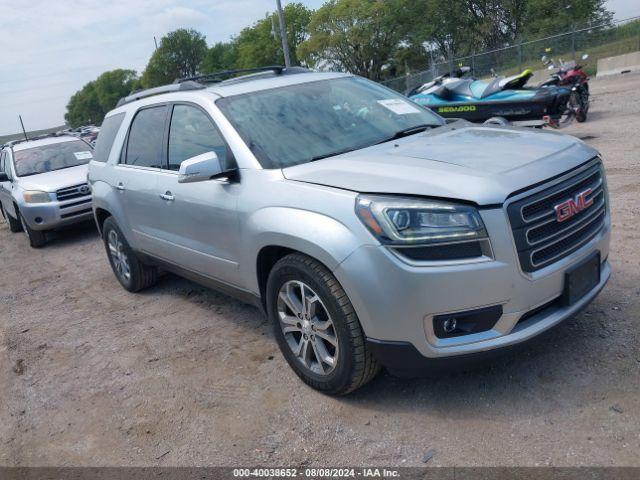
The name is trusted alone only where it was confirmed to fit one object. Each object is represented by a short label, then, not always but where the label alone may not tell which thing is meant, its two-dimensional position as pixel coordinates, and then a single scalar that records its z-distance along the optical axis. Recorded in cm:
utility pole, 2602
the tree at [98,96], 12950
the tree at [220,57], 9231
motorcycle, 1162
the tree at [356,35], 5516
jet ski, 969
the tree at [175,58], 10244
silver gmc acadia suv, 284
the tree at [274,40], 7650
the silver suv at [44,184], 935
